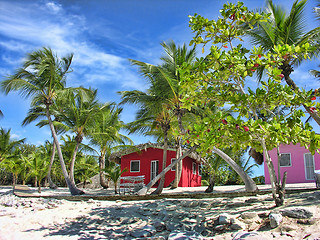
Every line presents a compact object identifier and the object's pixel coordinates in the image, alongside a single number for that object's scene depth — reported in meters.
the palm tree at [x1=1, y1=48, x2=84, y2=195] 14.27
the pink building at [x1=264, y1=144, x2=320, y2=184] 15.09
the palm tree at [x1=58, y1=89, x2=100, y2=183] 15.26
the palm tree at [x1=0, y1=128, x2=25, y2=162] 24.11
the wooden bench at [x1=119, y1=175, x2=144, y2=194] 13.22
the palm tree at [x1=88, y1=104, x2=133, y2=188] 19.05
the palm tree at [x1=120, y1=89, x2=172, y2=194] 12.76
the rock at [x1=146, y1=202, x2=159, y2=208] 8.22
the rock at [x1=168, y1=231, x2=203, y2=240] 5.26
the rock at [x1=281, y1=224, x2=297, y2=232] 4.53
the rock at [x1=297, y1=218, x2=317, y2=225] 4.57
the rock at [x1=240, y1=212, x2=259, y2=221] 5.45
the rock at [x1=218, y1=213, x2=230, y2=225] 5.51
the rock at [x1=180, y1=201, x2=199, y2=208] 7.71
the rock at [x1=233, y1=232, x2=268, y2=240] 4.34
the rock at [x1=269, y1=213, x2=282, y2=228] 4.79
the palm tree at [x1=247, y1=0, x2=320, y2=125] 9.41
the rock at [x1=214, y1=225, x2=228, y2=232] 5.36
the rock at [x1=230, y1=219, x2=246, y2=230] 5.17
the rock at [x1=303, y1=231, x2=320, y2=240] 4.02
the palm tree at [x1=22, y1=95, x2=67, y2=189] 17.40
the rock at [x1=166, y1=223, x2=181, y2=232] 6.10
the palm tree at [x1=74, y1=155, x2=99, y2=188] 24.86
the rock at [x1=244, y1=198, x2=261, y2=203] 6.80
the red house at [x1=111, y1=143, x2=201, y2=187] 18.67
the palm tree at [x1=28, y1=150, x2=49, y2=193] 15.80
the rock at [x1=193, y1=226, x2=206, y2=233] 5.65
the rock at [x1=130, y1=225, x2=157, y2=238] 5.94
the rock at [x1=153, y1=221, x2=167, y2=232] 6.28
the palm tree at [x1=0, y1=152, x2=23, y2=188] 20.84
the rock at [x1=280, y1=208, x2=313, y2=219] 4.80
